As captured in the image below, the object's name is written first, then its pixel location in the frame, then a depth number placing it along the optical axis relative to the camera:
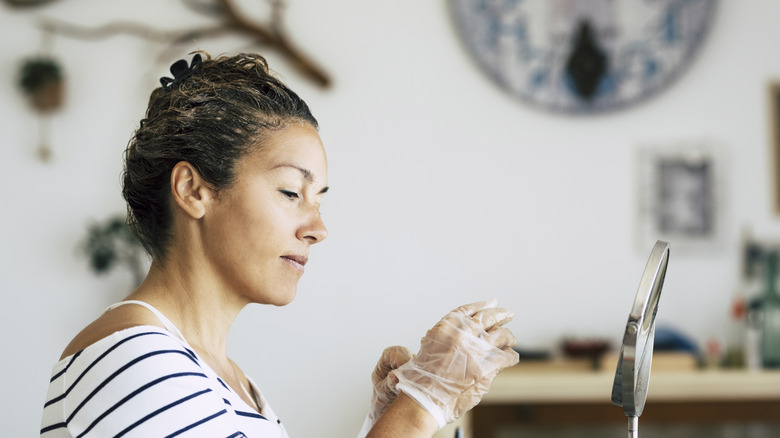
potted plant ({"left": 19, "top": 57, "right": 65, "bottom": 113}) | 2.52
